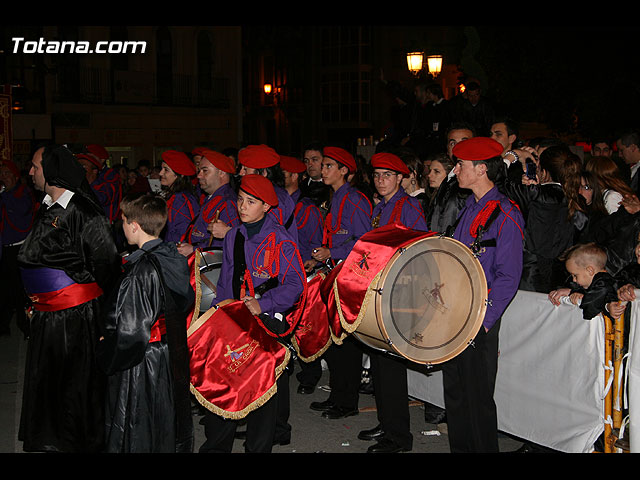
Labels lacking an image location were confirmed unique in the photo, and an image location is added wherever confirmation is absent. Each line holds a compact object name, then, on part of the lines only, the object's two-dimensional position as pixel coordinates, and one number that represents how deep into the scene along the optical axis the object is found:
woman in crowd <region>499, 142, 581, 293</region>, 5.93
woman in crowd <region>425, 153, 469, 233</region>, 5.90
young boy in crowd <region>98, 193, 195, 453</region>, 4.16
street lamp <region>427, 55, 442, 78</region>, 19.00
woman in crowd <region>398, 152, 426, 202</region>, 7.49
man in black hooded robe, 5.15
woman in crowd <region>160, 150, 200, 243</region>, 7.38
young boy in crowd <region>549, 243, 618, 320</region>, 4.84
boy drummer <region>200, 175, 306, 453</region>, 4.97
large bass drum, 4.44
